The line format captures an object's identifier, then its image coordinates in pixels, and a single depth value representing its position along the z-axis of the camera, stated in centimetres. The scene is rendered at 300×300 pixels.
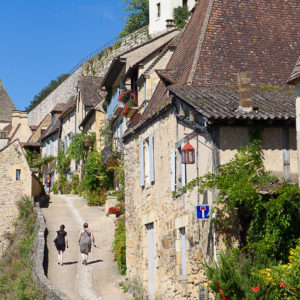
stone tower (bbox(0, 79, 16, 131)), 6906
